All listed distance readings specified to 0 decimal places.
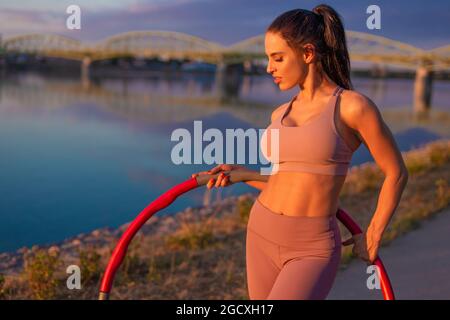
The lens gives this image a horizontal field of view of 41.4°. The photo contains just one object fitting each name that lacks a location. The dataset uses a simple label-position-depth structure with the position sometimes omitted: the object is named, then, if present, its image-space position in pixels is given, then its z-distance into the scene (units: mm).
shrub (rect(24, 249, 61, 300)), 5375
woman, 2250
